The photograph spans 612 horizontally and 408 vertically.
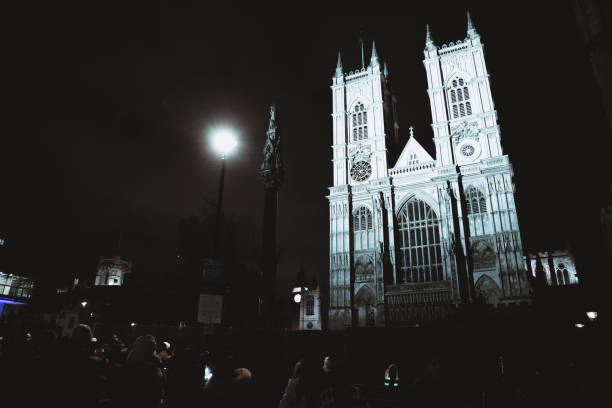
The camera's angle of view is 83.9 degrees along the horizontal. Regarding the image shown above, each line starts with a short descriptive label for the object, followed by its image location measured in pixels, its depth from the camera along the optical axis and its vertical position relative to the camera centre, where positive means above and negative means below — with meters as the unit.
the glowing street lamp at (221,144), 8.59 +4.32
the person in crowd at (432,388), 4.41 -0.83
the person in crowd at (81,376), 3.43 -0.60
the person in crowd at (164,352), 7.19 -0.78
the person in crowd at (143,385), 3.65 -0.71
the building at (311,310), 45.91 +1.29
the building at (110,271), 64.06 +8.09
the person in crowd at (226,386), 3.73 -0.72
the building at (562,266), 39.72 +6.66
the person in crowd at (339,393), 3.46 -0.72
